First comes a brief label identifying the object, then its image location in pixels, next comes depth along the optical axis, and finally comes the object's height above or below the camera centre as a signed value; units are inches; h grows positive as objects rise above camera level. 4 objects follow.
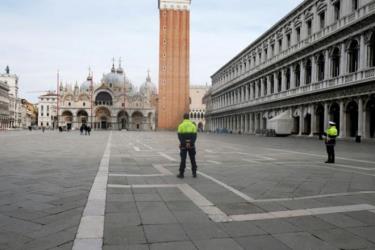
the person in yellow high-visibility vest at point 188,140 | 336.8 -15.1
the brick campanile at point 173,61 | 3029.0 +542.9
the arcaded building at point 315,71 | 1056.2 +216.7
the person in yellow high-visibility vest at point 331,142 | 462.9 -20.7
